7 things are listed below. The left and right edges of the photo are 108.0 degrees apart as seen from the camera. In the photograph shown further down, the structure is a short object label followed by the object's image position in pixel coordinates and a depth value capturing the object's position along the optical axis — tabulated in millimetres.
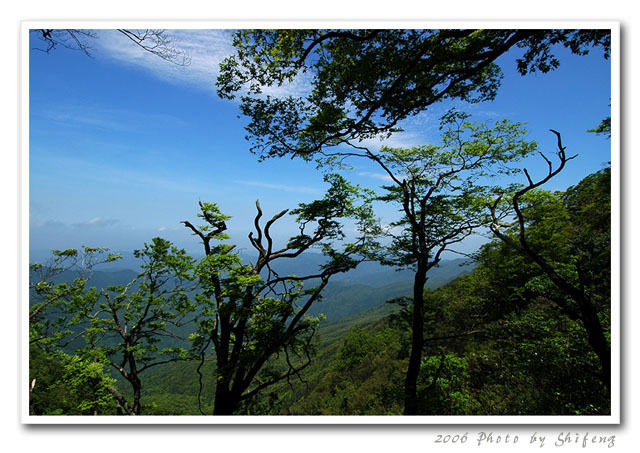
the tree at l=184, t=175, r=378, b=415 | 6215
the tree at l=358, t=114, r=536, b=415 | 5930
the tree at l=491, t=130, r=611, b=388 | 3535
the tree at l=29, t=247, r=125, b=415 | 5033
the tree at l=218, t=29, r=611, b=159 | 3545
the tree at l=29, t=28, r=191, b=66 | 3533
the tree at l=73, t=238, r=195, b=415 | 7930
